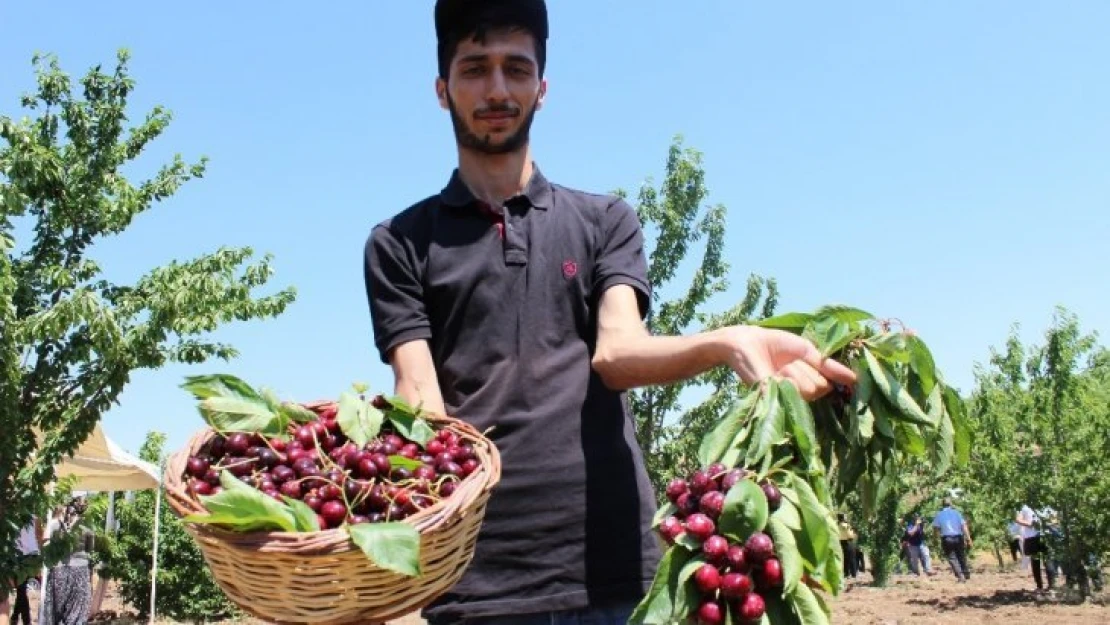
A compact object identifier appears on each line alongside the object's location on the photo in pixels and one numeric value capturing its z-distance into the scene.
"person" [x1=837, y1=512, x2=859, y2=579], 24.11
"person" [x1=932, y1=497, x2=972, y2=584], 20.70
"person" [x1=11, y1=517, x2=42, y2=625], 10.10
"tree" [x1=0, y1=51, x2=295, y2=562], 9.44
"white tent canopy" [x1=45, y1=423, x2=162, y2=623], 12.66
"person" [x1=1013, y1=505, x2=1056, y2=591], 16.53
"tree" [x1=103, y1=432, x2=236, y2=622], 16.34
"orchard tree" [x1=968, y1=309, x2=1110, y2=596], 15.17
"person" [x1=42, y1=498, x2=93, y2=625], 11.84
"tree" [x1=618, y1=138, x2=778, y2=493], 14.36
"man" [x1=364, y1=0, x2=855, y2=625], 2.22
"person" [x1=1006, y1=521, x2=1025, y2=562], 18.64
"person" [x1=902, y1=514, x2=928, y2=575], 24.16
